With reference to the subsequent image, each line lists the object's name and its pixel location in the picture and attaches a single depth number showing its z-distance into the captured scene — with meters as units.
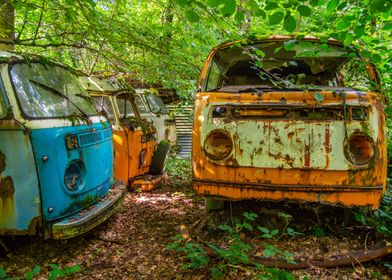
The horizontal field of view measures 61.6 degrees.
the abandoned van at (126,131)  5.38
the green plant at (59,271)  2.25
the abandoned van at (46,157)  2.68
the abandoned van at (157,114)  7.94
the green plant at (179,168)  7.21
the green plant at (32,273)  2.24
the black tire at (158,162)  6.50
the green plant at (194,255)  2.64
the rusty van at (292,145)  2.62
